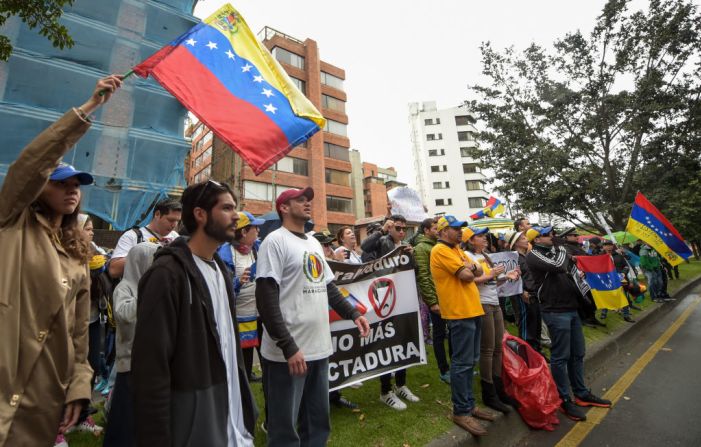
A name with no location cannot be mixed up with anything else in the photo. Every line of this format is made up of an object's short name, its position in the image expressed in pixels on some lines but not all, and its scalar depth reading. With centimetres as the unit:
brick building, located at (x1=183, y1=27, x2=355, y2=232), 3030
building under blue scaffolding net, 1184
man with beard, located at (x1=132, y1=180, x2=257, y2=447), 145
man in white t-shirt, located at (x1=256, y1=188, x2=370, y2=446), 227
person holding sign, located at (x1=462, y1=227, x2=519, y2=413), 383
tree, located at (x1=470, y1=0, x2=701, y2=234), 1377
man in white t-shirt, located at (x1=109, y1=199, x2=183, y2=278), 310
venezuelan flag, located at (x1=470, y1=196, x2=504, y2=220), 1285
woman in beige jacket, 145
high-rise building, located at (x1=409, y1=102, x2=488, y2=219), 5609
